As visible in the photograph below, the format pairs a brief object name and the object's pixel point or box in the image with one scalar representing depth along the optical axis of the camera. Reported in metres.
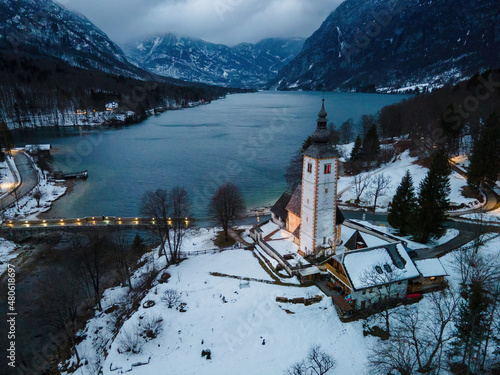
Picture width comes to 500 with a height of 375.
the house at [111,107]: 162.12
